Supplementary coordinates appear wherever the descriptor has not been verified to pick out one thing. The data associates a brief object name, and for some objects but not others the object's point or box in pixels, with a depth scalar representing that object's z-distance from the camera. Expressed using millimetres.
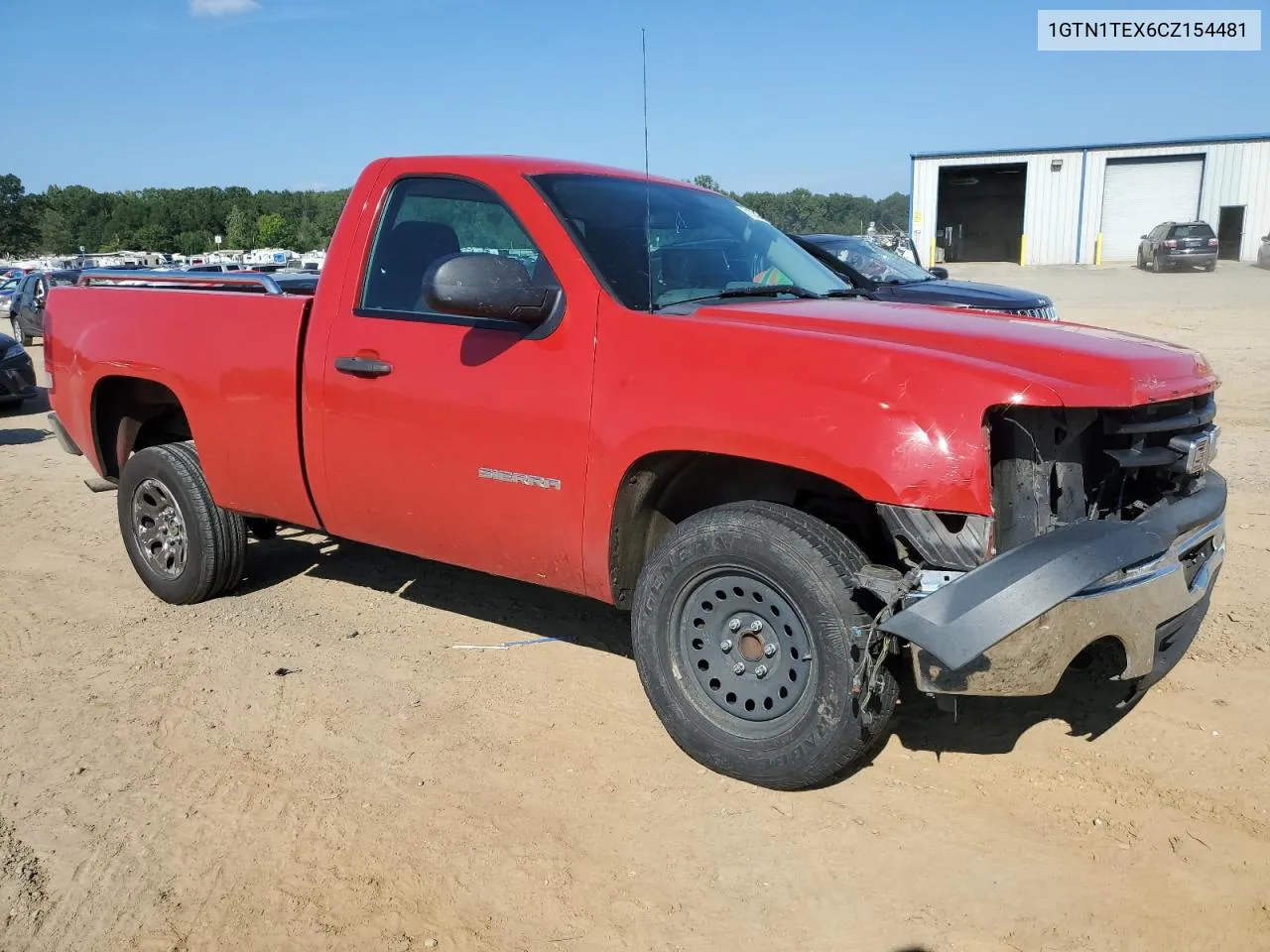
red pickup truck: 2816
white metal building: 37594
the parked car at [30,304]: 23469
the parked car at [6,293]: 30827
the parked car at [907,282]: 8797
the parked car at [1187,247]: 32438
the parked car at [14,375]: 13117
